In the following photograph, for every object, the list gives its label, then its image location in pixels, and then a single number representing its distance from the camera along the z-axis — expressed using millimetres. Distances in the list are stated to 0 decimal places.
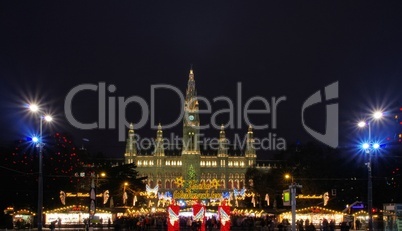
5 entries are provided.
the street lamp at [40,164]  31839
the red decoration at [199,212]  46219
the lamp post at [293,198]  21625
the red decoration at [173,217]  40094
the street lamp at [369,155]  32025
